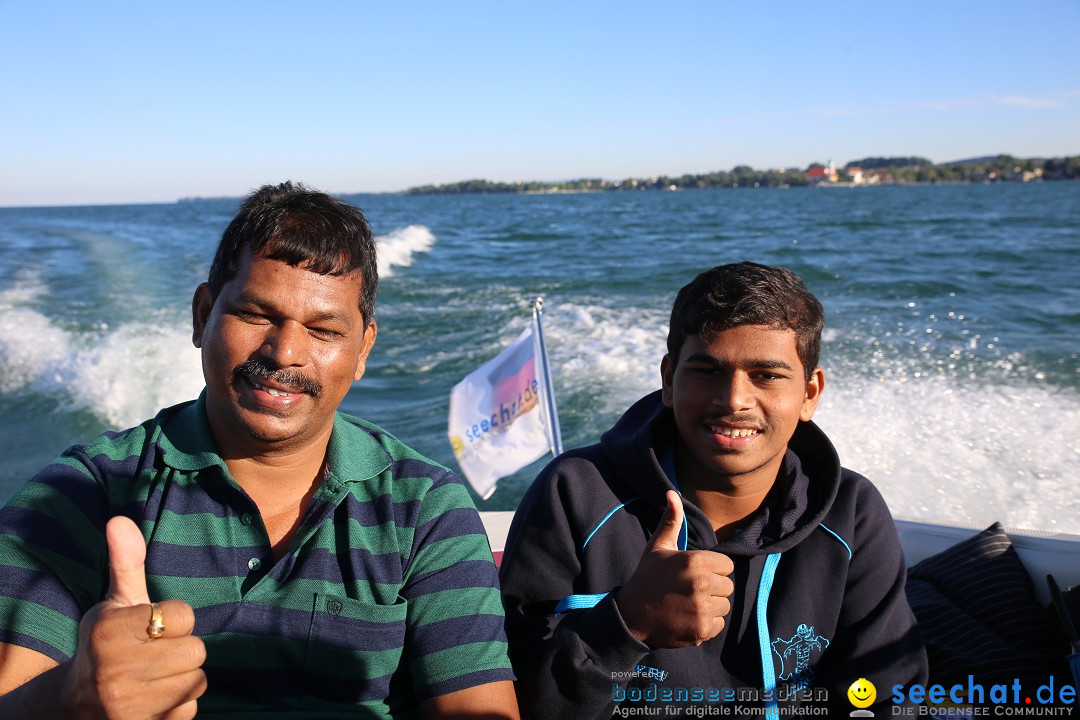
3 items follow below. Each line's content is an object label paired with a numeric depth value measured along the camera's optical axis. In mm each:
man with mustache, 1682
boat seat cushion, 2584
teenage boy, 2037
